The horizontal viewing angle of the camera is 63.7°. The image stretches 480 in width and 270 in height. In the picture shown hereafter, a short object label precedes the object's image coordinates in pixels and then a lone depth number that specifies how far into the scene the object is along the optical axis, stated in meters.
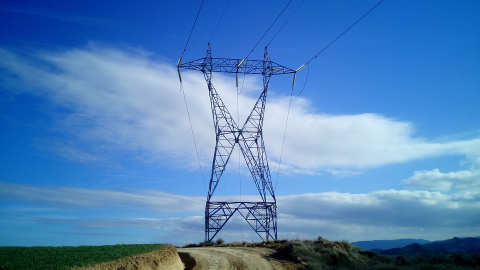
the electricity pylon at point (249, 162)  39.22
